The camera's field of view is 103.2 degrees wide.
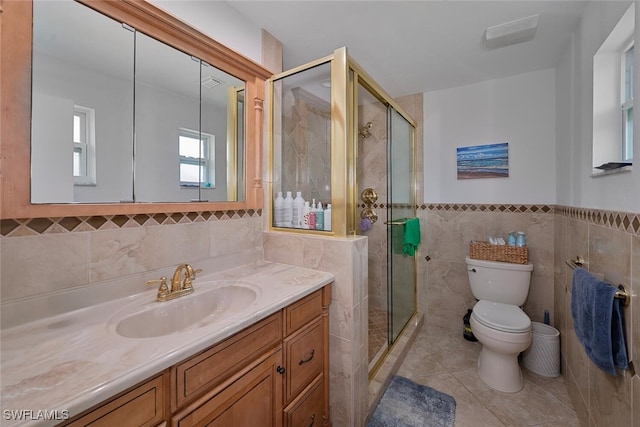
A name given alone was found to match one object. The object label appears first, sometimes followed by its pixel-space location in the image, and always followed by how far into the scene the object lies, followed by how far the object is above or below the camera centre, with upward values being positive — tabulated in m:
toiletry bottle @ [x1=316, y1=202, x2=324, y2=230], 1.49 -0.02
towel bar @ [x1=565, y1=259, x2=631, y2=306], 0.99 -0.32
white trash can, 1.86 -1.04
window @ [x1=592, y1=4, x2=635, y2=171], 1.25 +0.59
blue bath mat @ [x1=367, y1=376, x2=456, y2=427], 1.48 -1.20
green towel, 2.33 -0.20
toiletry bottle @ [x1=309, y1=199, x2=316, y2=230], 1.52 -0.02
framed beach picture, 2.29 +0.50
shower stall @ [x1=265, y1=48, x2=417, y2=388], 1.41 +0.34
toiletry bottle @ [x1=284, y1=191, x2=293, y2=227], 1.62 +0.02
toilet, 1.68 -0.74
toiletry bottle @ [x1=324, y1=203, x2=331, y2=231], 1.45 -0.02
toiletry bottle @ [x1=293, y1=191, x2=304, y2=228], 1.59 +0.03
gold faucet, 1.04 -0.31
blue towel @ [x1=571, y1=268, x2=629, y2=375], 1.02 -0.47
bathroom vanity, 0.55 -0.39
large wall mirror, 0.82 +0.42
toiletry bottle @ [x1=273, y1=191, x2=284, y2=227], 1.64 +0.02
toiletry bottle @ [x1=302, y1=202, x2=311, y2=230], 1.55 +0.00
